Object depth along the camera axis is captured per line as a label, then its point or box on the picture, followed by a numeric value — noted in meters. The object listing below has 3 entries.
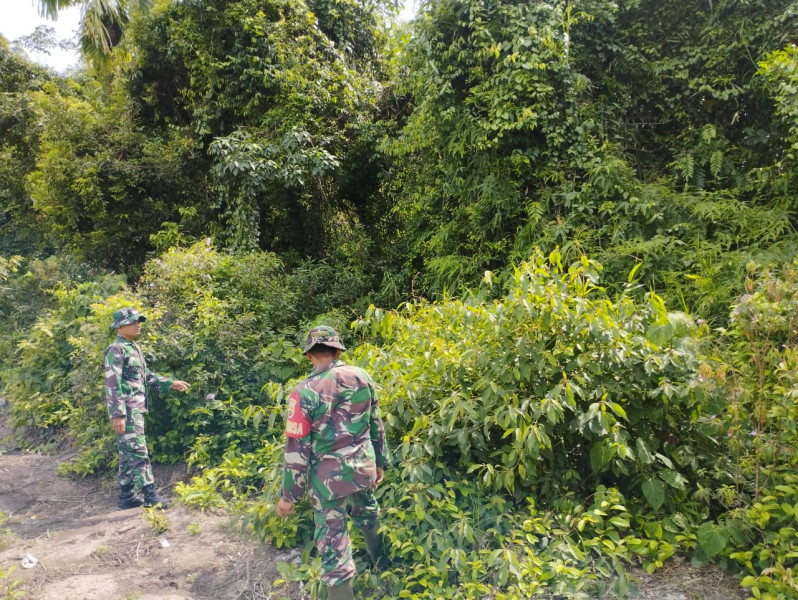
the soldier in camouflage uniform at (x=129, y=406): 4.86
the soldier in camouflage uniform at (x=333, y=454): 3.13
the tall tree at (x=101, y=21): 9.90
